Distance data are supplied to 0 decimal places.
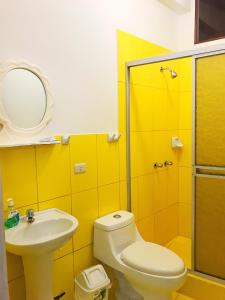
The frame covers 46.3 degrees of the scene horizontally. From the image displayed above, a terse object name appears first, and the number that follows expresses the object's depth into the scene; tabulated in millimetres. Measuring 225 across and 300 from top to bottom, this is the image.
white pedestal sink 1340
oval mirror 1528
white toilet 1732
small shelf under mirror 1448
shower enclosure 1920
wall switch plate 1932
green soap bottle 1478
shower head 2677
